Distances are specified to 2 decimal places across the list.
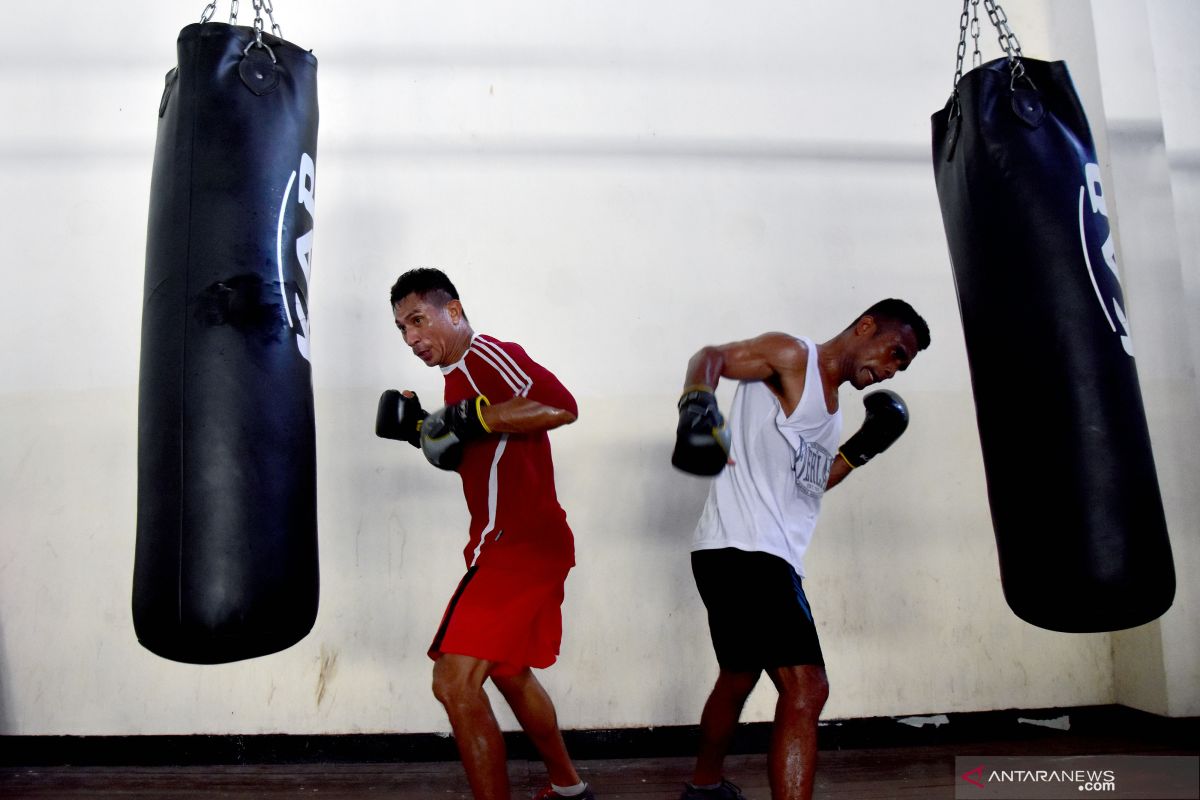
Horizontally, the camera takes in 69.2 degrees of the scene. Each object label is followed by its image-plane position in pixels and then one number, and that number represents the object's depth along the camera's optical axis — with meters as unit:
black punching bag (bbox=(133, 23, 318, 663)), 1.41
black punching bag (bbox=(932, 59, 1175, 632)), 1.57
